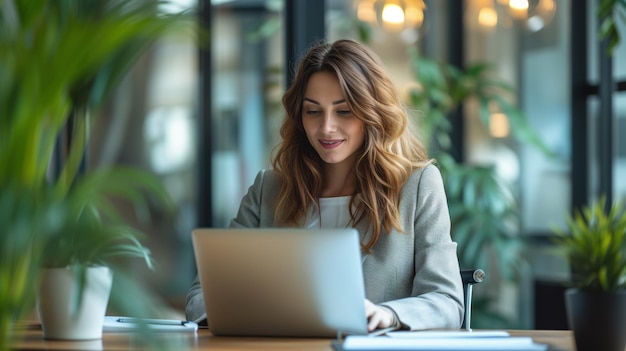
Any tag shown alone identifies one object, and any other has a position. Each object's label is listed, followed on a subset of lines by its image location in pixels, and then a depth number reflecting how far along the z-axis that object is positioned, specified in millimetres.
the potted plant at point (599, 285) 1938
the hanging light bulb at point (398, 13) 5172
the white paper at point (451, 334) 2102
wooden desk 2031
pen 2333
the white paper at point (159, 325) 2314
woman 2727
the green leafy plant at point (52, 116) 1477
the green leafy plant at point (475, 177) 5055
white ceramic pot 2023
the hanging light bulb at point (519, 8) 5089
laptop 2080
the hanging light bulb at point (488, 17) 5617
